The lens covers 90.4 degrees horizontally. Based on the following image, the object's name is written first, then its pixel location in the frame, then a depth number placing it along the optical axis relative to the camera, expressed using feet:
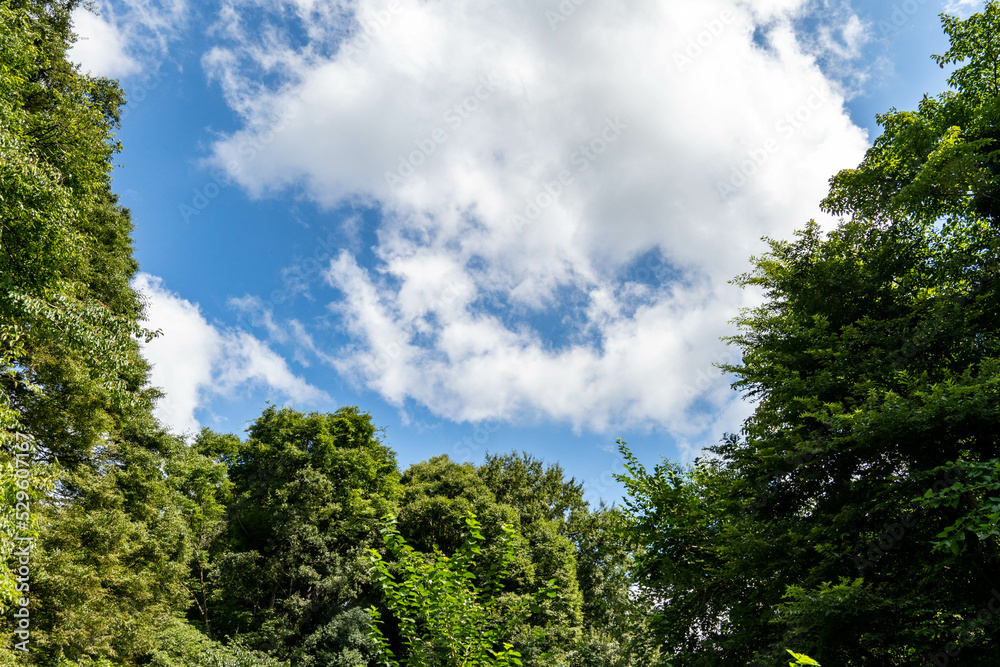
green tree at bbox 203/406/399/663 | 78.54
